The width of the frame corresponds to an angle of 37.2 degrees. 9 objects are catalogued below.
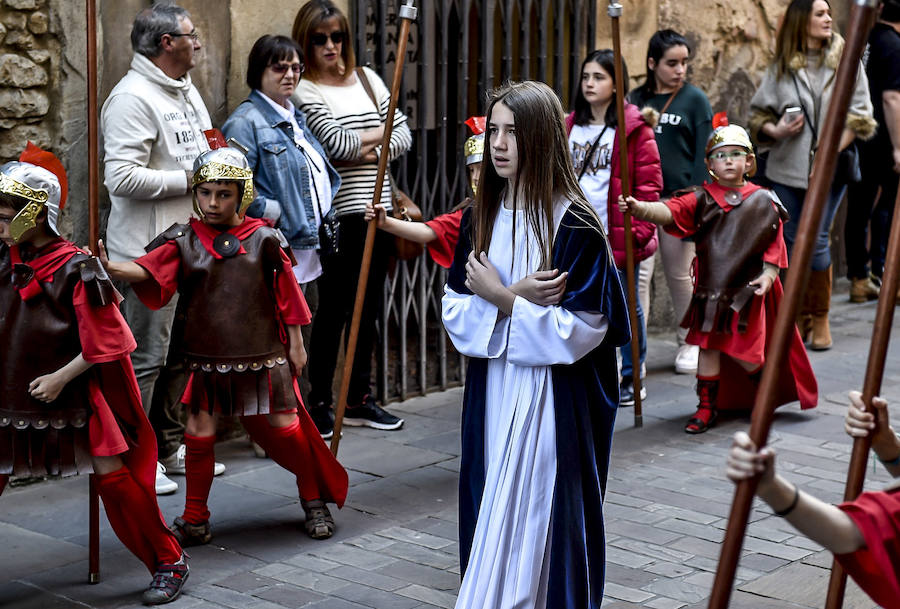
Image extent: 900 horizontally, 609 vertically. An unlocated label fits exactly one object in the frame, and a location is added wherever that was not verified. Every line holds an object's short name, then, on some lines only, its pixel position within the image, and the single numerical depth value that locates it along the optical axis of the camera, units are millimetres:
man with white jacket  5598
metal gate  7191
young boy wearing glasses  6734
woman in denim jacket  5984
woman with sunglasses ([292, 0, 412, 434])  6387
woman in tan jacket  8188
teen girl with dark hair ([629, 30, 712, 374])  7617
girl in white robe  4023
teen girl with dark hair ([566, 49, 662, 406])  6855
